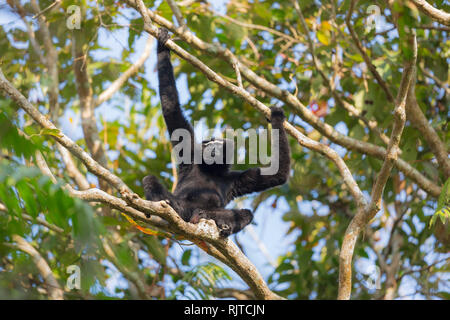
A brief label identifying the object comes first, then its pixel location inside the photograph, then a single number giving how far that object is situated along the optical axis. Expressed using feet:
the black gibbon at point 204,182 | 39.75
